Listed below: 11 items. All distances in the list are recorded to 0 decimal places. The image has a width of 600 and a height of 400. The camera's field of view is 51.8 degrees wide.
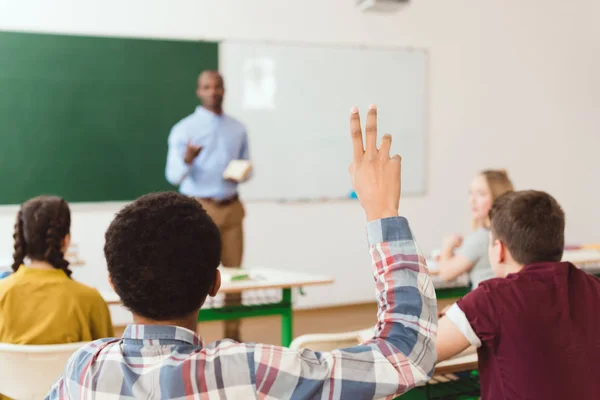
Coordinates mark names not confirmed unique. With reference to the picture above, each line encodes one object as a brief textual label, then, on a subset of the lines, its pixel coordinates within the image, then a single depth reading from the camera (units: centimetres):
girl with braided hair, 186
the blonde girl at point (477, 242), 257
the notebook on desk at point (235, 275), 305
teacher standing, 409
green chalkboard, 432
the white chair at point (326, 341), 183
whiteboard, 500
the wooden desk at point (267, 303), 293
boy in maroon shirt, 139
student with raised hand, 75
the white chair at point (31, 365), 166
